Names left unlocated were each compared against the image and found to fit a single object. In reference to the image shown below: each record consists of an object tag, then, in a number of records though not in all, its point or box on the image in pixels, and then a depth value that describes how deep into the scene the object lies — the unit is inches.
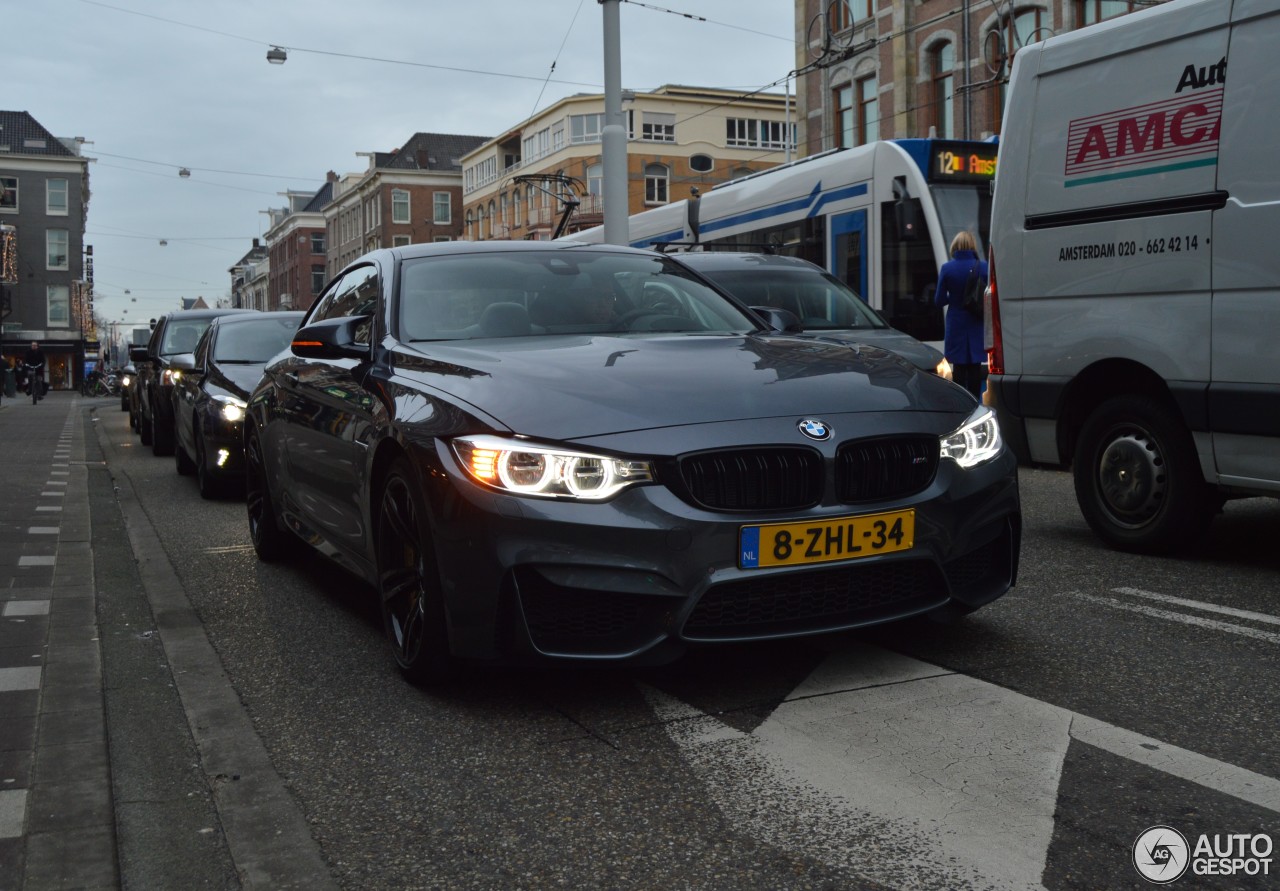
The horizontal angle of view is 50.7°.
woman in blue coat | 447.5
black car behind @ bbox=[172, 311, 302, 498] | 385.4
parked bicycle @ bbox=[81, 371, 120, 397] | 2534.4
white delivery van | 216.8
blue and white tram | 504.4
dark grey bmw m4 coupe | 142.2
